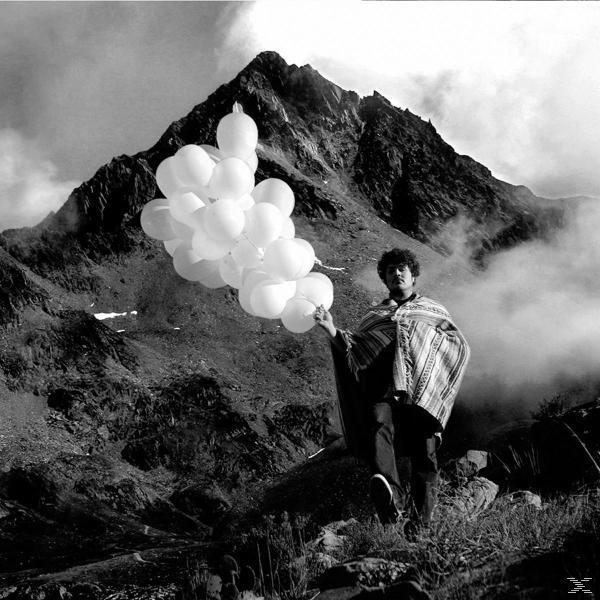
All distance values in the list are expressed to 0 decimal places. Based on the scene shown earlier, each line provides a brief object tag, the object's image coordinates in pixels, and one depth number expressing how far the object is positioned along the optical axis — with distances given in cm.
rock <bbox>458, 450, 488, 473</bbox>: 912
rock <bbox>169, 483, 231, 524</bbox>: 4772
